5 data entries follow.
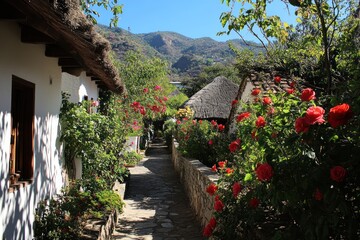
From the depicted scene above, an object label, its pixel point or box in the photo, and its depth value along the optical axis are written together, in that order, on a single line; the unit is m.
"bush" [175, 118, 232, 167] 8.61
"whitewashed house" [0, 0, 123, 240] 3.43
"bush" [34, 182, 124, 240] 4.69
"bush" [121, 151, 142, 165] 10.59
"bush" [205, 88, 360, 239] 2.00
